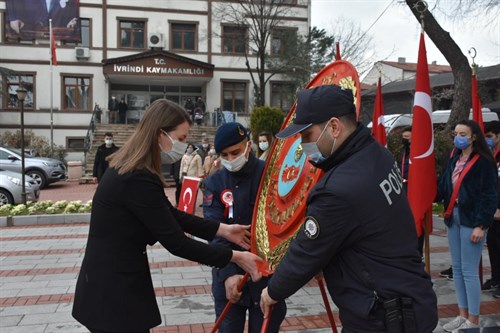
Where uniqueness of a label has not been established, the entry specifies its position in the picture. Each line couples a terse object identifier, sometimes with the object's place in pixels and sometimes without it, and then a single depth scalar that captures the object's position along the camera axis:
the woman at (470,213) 4.38
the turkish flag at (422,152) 5.32
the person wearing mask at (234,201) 2.97
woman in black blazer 2.31
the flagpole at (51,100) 28.78
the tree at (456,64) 13.58
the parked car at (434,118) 19.78
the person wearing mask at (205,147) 16.25
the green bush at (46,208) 11.35
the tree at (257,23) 30.30
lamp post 12.80
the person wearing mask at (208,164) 12.80
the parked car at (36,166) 17.92
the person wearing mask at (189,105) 31.83
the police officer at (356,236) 1.84
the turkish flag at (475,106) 6.72
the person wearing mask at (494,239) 5.76
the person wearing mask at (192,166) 12.49
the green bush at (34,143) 27.23
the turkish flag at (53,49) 28.76
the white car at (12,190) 12.99
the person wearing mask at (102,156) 11.70
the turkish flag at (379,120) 7.52
